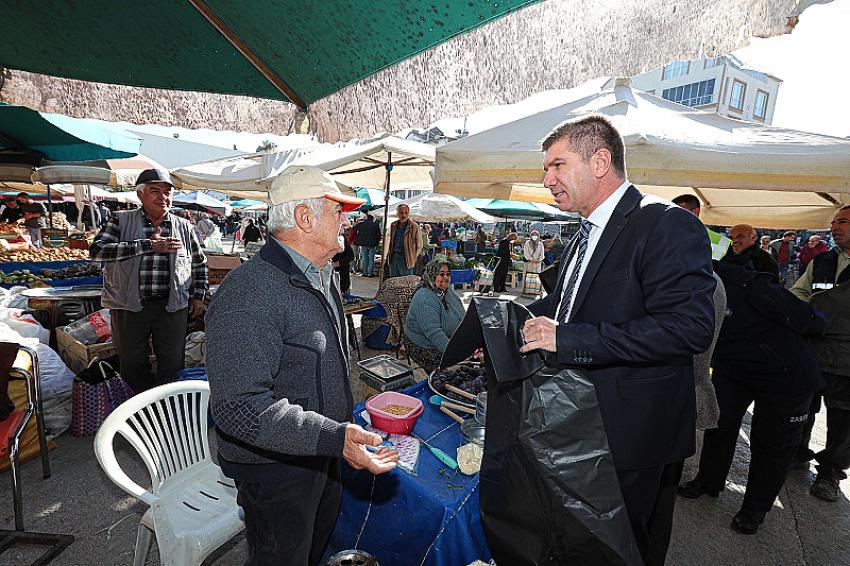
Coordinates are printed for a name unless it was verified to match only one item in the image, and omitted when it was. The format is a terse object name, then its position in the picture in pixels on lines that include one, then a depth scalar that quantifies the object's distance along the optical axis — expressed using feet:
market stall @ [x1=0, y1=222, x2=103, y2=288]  20.56
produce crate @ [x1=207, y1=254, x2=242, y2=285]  23.55
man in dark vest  10.41
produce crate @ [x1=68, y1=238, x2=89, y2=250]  30.99
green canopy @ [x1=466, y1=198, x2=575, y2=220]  57.52
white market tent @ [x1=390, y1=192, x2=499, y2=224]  44.57
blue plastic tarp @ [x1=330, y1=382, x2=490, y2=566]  5.81
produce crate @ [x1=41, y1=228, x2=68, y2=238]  36.25
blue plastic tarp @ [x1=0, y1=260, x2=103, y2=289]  20.20
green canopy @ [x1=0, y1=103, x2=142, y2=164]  13.55
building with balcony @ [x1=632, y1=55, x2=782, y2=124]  153.07
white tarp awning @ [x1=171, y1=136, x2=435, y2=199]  20.29
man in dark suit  4.88
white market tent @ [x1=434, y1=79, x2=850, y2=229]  8.51
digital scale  9.58
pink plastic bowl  7.16
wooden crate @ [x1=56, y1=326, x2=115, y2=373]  14.21
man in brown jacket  28.76
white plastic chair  6.36
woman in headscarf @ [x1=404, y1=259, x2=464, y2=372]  13.20
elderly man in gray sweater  4.67
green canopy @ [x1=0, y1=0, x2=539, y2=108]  5.68
